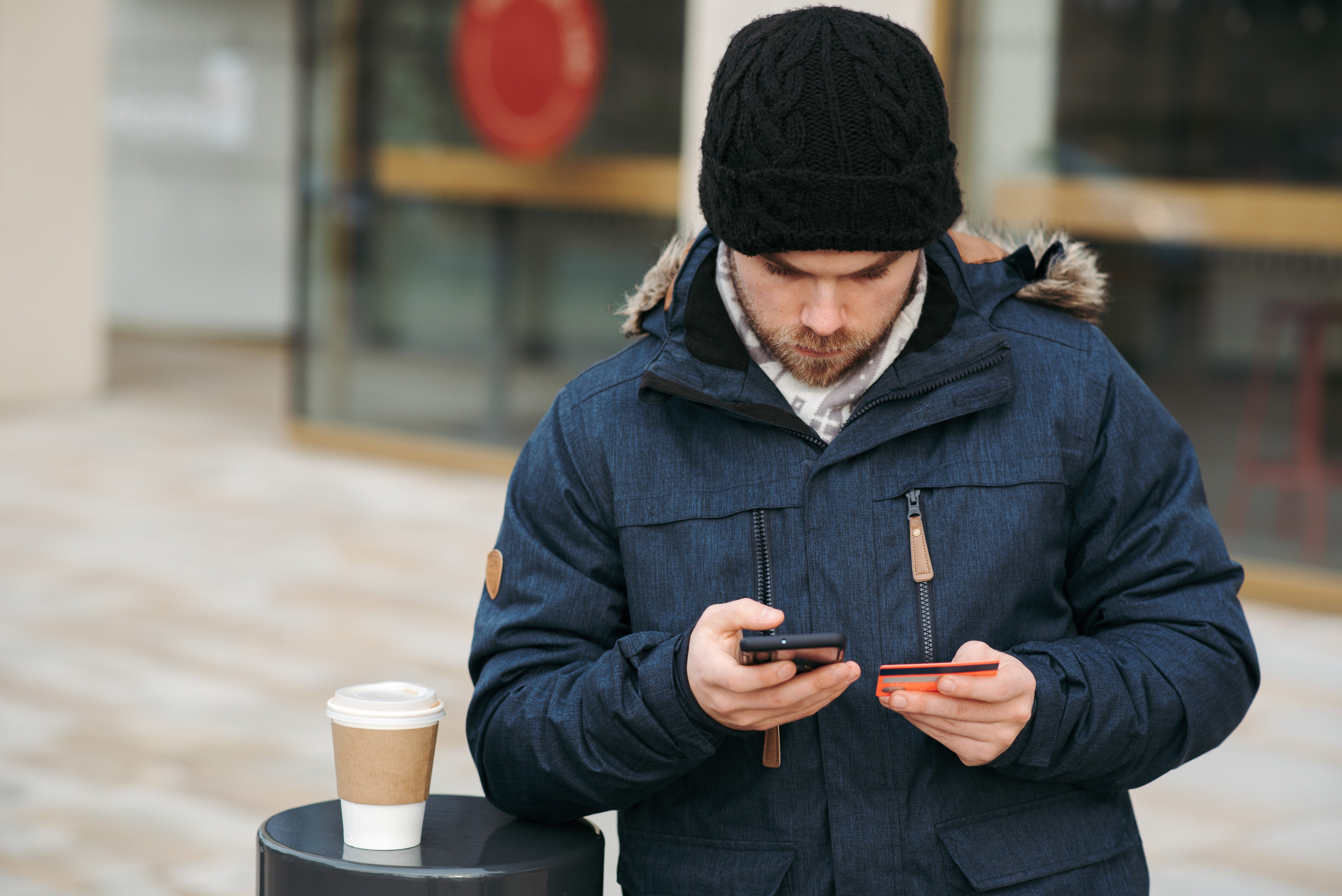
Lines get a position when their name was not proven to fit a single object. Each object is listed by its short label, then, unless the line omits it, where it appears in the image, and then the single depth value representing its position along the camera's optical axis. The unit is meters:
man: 3.27
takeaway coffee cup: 3.29
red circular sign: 11.32
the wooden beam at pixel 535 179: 11.36
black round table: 3.26
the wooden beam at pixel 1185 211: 8.54
